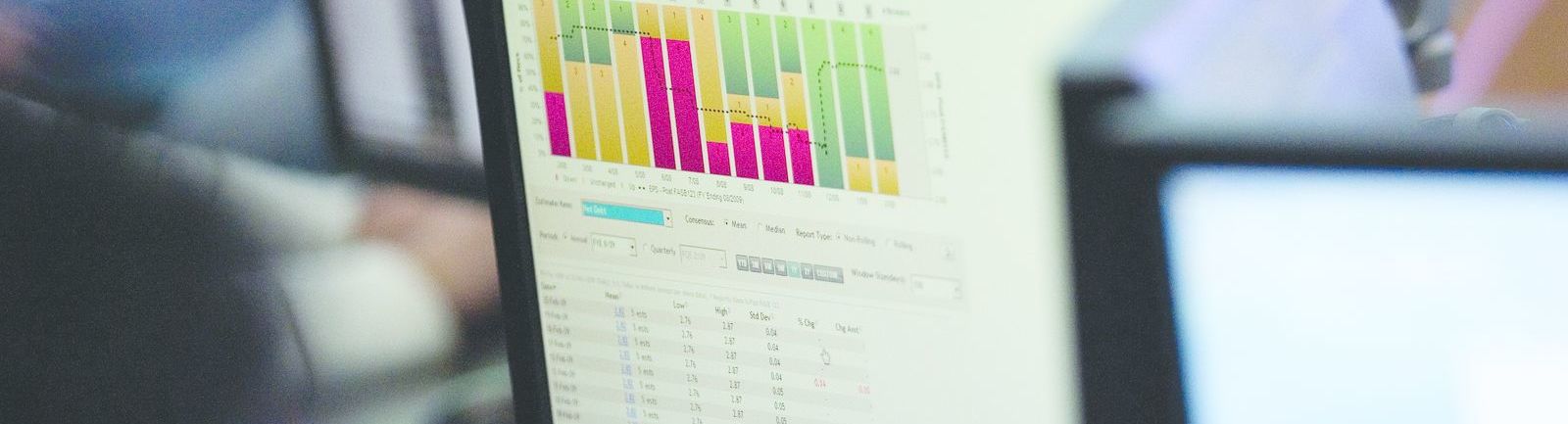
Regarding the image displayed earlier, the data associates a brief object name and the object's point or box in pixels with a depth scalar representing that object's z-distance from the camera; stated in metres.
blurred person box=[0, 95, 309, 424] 1.07
